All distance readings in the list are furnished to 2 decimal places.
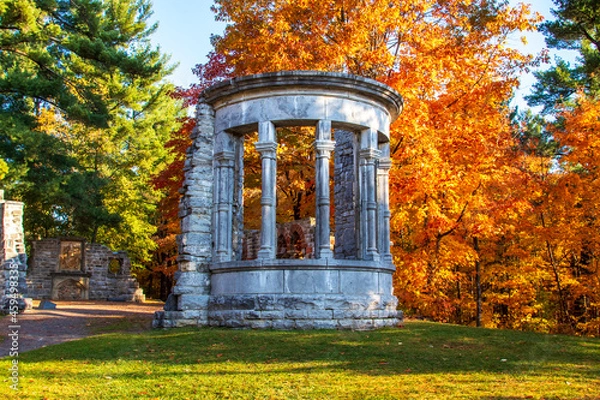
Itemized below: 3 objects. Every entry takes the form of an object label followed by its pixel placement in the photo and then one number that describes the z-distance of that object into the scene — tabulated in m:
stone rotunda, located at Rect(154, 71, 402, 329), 10.41
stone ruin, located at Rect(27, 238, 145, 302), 25.61
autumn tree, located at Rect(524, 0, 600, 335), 14.84
